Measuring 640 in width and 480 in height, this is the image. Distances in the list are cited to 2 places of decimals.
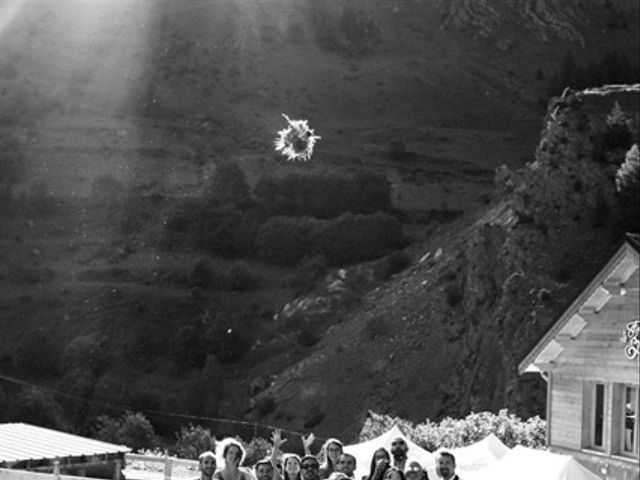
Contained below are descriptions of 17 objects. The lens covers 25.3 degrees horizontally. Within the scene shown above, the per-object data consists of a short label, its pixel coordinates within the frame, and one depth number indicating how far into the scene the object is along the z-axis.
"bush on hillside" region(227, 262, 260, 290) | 103.56
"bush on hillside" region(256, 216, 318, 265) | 106.75
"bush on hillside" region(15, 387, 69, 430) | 75.19
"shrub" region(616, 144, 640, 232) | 59.75
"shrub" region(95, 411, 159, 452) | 65.94
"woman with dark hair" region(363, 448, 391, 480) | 17.09
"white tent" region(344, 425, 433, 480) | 28.92
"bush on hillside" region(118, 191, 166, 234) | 111.38
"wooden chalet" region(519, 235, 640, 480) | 23.64
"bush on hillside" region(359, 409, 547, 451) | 41.00
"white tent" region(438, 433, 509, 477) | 29.12
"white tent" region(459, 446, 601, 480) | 22.22
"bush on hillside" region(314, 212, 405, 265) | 104.81
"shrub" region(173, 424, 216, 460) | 56.75
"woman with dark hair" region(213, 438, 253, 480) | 15.80
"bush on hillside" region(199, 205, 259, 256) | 109.50
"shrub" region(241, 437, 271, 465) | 43.88
